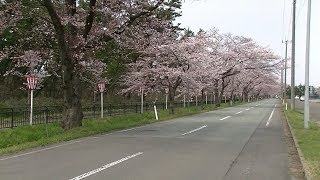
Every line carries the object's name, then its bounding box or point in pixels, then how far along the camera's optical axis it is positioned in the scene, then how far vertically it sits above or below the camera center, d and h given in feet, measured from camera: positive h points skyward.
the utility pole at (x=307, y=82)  71.77 +2.37
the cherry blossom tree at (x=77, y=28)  64.85 +10.99
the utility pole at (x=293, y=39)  132.16 +17.78
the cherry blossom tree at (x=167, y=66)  123.95 +9.00
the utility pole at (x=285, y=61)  216.41 +18.10
